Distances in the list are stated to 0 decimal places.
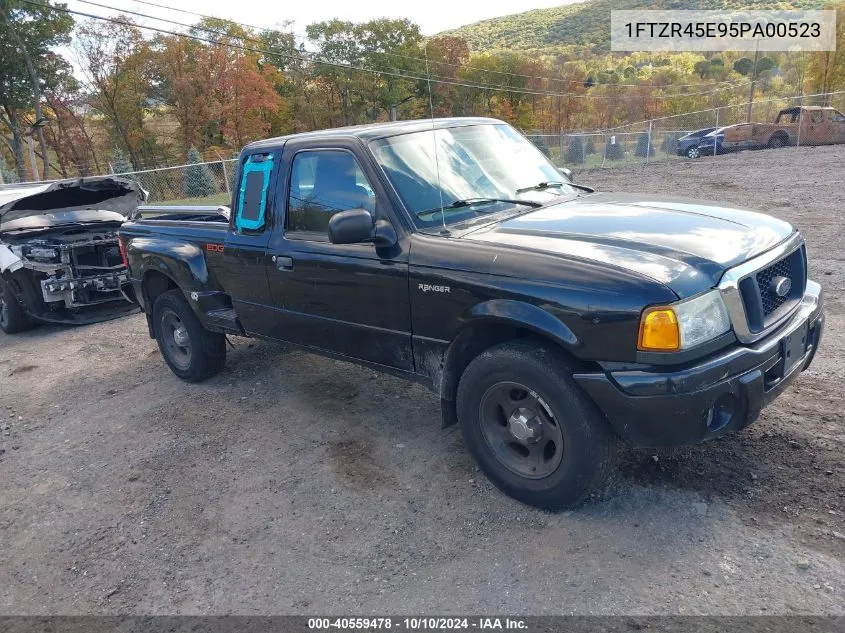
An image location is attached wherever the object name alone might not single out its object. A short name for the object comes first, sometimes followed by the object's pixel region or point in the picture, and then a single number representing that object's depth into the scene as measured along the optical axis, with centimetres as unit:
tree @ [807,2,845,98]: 3616
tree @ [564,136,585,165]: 2442
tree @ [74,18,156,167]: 3944
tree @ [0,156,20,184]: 3381
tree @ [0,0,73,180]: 3488
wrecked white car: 803
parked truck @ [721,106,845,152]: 2258
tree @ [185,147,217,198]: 2130
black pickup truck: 291
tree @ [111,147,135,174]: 3493
